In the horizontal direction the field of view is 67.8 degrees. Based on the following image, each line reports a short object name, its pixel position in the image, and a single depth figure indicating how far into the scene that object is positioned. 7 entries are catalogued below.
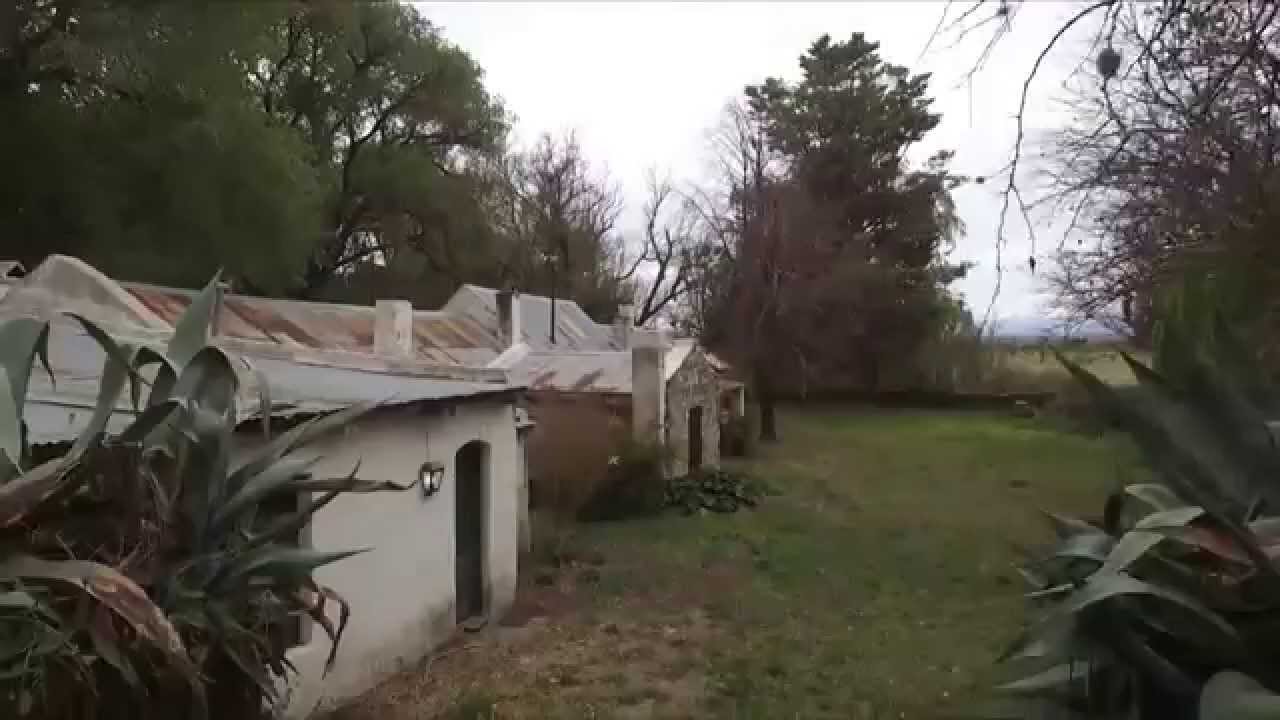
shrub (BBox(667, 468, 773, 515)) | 18.42
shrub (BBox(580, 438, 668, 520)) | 17.75
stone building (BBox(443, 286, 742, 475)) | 18.95
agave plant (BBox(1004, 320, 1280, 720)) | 2.37
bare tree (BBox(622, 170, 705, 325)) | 40.16
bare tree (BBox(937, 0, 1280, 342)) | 3.93
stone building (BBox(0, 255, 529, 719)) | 7.07
